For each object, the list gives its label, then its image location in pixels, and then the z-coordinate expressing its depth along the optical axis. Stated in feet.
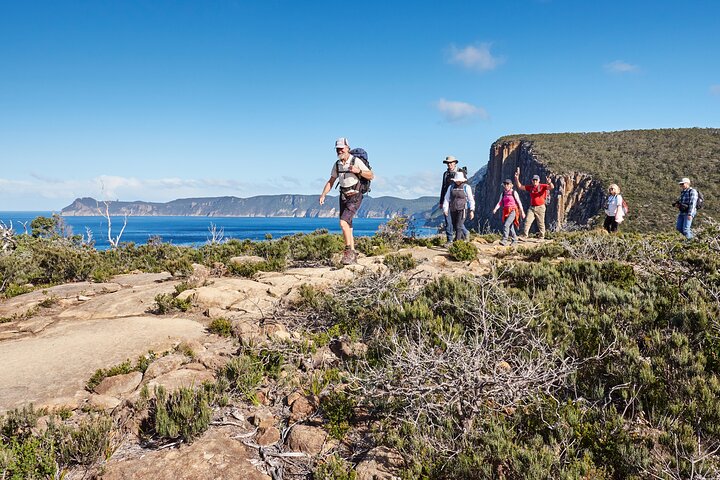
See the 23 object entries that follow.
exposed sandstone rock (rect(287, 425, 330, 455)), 10.75
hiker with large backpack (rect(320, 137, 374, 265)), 23.97
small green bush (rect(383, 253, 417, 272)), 23.12
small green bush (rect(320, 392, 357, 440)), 11.27
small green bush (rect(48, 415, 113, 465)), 9.99
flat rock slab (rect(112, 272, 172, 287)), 26.78
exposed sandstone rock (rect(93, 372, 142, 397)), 13.23
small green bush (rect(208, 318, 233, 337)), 17.11
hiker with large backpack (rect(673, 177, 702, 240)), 35.09
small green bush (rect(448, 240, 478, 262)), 27.50
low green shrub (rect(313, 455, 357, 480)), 9.49
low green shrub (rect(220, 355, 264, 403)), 13.05
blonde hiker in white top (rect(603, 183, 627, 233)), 38.26
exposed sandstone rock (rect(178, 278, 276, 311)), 20.04
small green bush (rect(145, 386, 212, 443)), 10.75
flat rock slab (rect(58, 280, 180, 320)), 20.24
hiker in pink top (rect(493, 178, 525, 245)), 38.17
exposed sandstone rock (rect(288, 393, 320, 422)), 12.07
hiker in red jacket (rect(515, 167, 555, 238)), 40.11
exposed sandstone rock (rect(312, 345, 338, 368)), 14.65
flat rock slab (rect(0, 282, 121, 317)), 21.69
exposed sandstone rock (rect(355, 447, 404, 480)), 9.64
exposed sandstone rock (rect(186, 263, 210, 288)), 22.89
